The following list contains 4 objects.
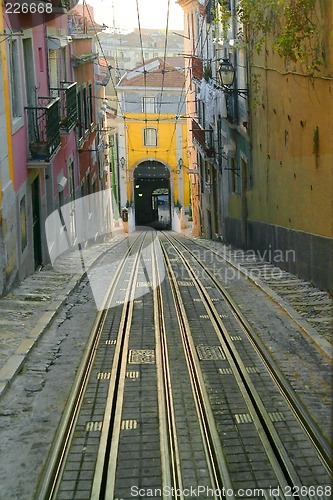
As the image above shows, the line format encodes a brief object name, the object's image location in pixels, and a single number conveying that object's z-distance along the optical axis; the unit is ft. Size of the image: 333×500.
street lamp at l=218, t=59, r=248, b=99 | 58.54
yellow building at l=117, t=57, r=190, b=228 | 154.40
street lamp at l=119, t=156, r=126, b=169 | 155.19
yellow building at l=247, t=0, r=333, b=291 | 37.17
